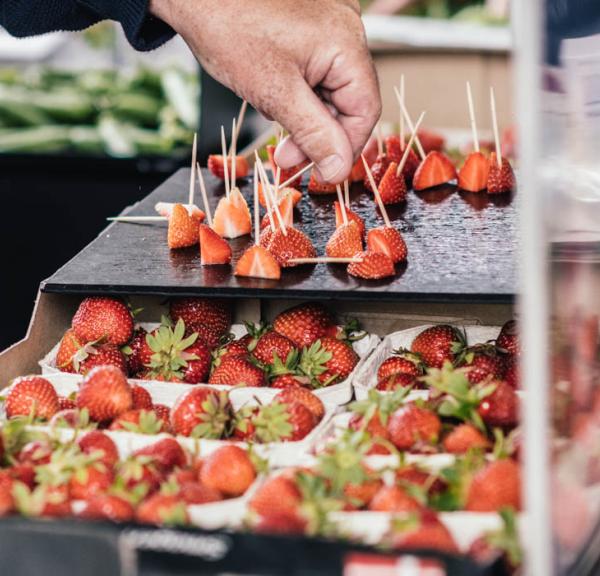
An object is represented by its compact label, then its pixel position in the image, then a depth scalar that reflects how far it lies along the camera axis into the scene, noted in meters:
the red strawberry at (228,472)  1.62
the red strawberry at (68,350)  2.19
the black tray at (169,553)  1.23
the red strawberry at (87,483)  1.55
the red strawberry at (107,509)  1.46
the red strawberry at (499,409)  1.75
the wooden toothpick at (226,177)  2.60
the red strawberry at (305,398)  1.91
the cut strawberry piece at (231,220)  2.48
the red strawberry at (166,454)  1.66
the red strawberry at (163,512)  1.43
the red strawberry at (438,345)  2.19
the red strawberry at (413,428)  1.71
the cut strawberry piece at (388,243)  2.17
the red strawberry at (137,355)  2.24
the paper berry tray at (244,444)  1.75
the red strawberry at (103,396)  1.90
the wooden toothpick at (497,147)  2.80
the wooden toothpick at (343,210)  2.35
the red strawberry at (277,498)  1.45
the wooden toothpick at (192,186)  2.57
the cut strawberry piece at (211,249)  2.26
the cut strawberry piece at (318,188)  2.91
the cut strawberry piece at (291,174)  2.99
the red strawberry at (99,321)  2.21
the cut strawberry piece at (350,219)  2.44
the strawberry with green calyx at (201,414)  1.82
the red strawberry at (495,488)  1.48
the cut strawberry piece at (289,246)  2.21
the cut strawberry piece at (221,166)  3.06
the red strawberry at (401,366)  2.12
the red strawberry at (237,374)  2.07
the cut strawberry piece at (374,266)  2.10
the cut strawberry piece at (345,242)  2.23
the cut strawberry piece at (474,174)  2.83
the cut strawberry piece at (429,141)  3.71
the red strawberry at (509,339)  2.14
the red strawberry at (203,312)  2.34
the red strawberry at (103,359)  2.14
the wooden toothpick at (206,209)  2.58
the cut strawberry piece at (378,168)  2.95
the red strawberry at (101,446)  1.69
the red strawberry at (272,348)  2.19
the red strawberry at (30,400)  1.94
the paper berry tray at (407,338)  2.26
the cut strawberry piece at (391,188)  2.74
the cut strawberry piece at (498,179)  2.79
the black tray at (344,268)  2.03
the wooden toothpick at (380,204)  2.34
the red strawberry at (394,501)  1.48
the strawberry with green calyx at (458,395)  1.75
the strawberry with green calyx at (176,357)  2.15
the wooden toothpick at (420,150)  3.18
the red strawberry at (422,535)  1.35
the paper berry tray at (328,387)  2.01
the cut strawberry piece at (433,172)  2.92
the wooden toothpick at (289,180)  2.61
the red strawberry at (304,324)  2.26
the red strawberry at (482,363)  1.98
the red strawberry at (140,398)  1.97
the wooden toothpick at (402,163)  2.84
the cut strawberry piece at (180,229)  2.41
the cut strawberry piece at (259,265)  2.14
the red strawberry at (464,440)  1.68
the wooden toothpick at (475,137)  2.82
